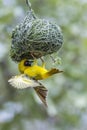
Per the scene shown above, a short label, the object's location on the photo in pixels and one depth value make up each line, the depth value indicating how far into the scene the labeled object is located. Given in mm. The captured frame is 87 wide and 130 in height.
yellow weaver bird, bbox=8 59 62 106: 4238
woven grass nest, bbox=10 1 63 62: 4543
